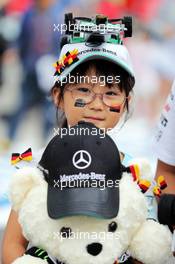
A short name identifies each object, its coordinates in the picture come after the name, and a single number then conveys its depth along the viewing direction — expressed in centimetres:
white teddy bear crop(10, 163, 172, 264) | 281
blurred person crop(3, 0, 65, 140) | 576
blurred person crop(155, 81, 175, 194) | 332
